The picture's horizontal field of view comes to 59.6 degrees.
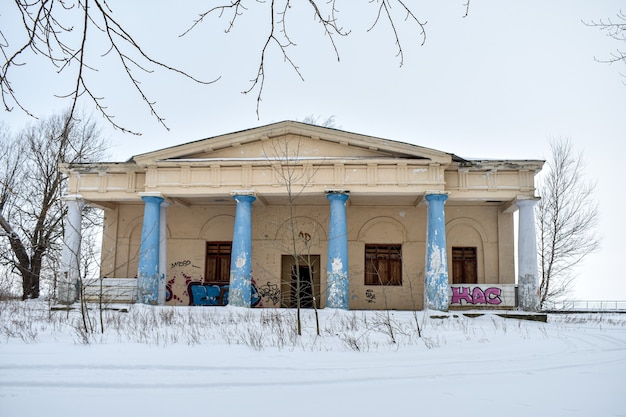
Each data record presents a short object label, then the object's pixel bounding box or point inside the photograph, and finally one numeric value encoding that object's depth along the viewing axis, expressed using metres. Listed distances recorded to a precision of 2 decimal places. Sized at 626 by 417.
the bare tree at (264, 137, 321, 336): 18.55
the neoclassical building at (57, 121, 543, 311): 18.50
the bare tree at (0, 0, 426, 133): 3.39
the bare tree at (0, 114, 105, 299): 25.11
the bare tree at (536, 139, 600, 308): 27.56
